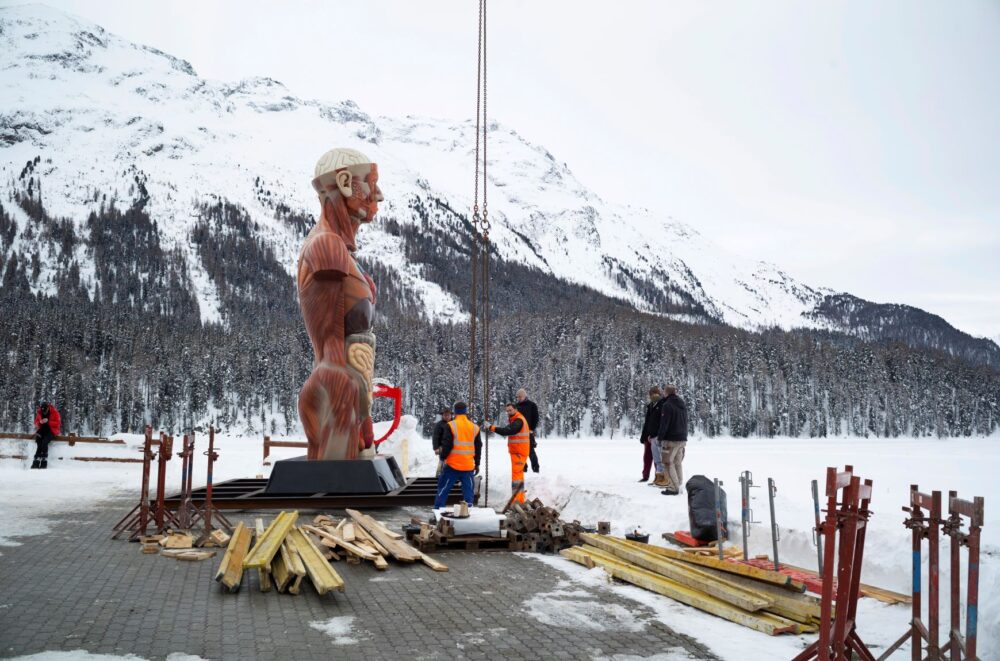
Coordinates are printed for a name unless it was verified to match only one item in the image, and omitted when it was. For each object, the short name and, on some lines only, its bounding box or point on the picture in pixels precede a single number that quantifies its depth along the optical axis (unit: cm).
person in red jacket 2003
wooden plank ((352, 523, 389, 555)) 879
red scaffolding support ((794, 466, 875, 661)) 428
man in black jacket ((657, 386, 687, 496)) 1207
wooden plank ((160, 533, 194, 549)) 905
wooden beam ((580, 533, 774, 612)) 635
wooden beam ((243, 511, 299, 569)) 706
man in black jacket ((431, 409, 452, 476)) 1149
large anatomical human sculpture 1330
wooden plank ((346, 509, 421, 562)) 851
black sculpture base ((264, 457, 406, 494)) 1332
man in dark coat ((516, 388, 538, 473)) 1458
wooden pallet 945
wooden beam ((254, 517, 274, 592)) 698
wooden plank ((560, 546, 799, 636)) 605
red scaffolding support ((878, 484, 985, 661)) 452
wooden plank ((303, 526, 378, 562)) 841
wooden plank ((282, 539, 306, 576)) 698
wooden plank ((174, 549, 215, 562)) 841
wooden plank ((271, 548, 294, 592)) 693
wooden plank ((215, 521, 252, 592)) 694
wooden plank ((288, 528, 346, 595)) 675
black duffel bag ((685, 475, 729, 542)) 924
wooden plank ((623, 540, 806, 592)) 652
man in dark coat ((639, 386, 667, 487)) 1292
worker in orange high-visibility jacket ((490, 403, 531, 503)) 1212
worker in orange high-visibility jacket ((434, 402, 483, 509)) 1134
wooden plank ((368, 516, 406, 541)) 955
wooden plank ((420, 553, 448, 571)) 820
